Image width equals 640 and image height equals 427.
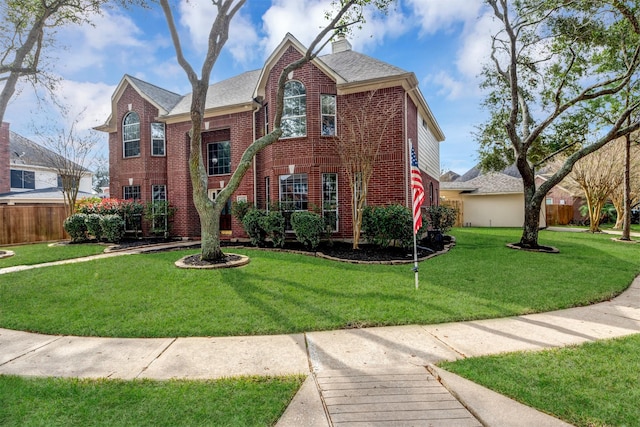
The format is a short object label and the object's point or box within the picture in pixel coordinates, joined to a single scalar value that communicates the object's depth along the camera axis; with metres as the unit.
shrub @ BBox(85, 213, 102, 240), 12.59
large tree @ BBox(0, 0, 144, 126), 9.62
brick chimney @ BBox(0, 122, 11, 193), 21.09
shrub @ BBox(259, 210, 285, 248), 10.53
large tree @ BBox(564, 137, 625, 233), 17.69
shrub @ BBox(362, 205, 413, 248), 9.23
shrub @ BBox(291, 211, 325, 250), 9.88
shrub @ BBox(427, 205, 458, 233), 13.41
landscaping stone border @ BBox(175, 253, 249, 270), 7.45
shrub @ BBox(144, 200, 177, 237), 13.51
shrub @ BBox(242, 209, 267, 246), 11.04
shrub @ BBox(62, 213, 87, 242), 12.70
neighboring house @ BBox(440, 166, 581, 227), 22.83
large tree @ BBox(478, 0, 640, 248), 10.15
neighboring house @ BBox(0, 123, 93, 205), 20.14
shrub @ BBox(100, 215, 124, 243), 12.45
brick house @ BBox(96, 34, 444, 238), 10.92
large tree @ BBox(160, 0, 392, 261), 7.94
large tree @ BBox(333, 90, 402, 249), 9.42
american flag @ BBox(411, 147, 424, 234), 6.07
